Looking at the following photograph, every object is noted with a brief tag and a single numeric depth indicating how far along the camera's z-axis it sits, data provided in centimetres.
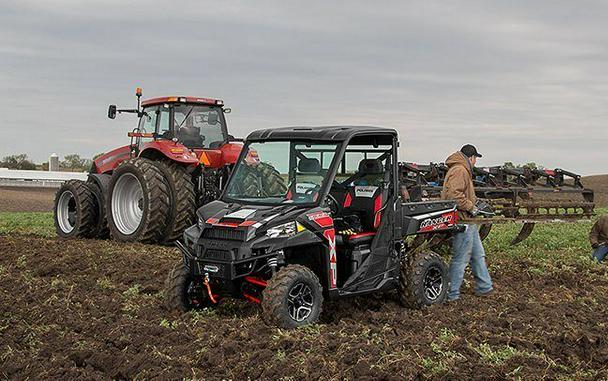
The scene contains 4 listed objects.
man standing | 973
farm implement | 1395
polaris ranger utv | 766
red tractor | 1392
